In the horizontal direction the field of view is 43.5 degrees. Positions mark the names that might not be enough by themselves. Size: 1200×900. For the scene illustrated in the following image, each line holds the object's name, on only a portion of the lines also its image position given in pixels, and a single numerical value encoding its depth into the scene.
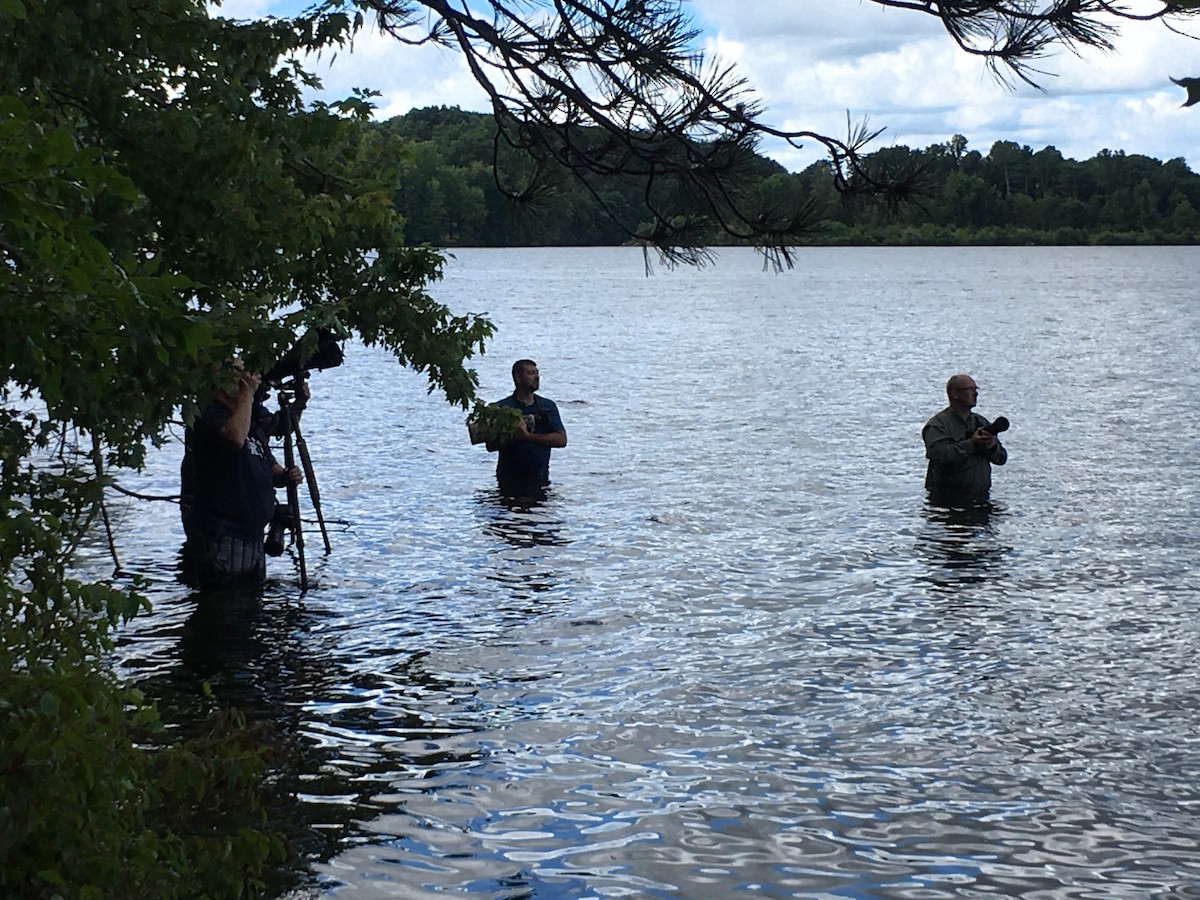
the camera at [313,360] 9.95
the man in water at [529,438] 16.77
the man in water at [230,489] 10.88
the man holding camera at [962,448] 16.67
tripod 11.77
